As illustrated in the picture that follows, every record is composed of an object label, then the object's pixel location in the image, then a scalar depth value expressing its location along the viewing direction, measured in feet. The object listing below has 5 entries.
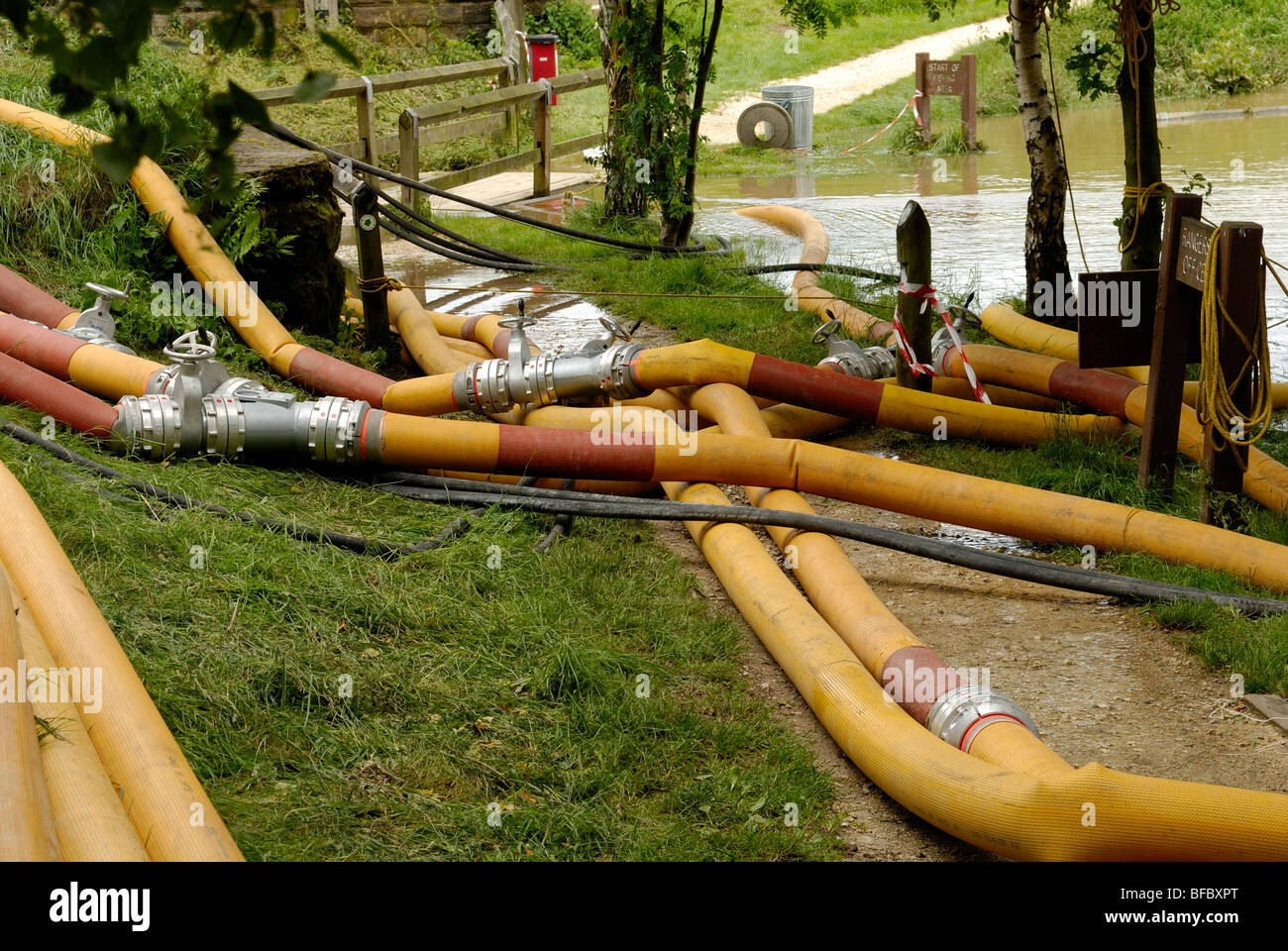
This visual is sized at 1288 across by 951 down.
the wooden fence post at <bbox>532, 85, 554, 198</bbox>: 46.62
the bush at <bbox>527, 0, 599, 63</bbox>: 76.33
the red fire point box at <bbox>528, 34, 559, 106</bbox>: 60.90
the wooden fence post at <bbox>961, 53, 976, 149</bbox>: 57.86
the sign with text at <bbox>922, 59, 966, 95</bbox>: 59.16
